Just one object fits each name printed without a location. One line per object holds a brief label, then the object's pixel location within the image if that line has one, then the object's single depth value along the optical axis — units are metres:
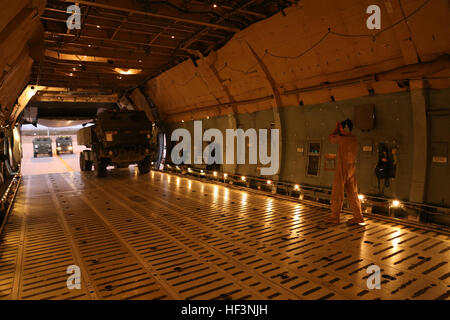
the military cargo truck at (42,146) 32.08
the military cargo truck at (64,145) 35.34
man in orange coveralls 6.24
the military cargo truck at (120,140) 13.66
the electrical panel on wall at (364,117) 6.96
